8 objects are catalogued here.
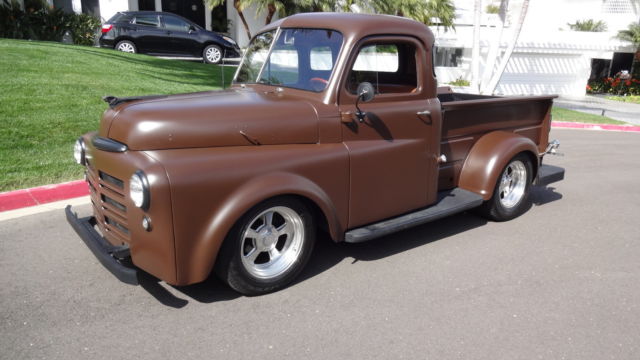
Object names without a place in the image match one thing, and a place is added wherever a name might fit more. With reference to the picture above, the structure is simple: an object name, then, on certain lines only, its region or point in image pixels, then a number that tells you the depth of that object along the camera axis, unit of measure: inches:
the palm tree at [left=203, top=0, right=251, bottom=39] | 680.4
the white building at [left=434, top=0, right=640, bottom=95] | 808.3
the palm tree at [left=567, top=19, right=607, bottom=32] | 1112.2
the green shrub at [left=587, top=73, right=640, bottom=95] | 967.1
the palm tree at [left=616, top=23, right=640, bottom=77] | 994.7
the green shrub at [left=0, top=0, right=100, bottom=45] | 636.1
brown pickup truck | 129.0
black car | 644.1
